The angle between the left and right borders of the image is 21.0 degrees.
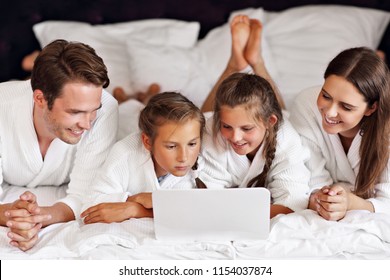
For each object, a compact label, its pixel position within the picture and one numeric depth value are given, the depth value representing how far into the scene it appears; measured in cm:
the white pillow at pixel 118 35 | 364
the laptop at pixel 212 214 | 268
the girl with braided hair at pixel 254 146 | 284
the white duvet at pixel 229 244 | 273
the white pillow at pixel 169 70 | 355
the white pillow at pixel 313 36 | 362
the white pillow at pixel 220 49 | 363
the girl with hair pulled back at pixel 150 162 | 281
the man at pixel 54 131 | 280
